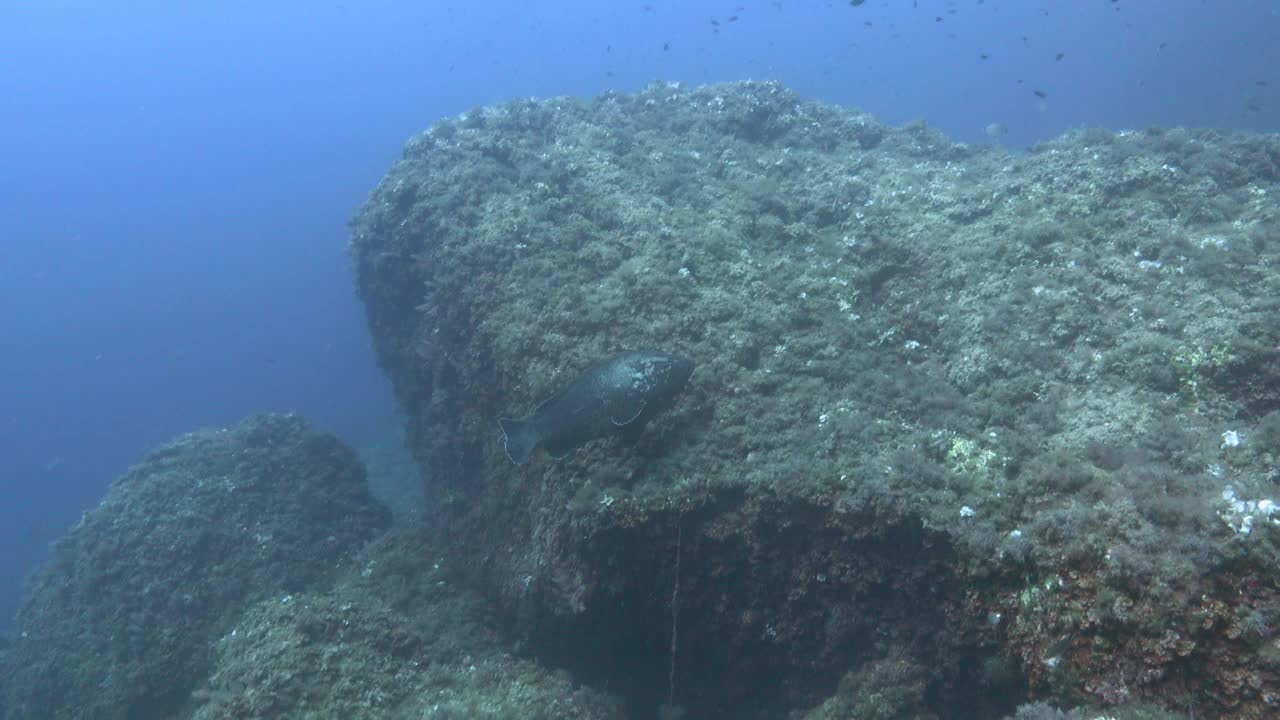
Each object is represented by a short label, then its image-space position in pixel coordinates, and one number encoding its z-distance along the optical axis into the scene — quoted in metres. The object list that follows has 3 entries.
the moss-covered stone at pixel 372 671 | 6.20
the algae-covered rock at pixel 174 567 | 10.91
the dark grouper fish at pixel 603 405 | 6.76
